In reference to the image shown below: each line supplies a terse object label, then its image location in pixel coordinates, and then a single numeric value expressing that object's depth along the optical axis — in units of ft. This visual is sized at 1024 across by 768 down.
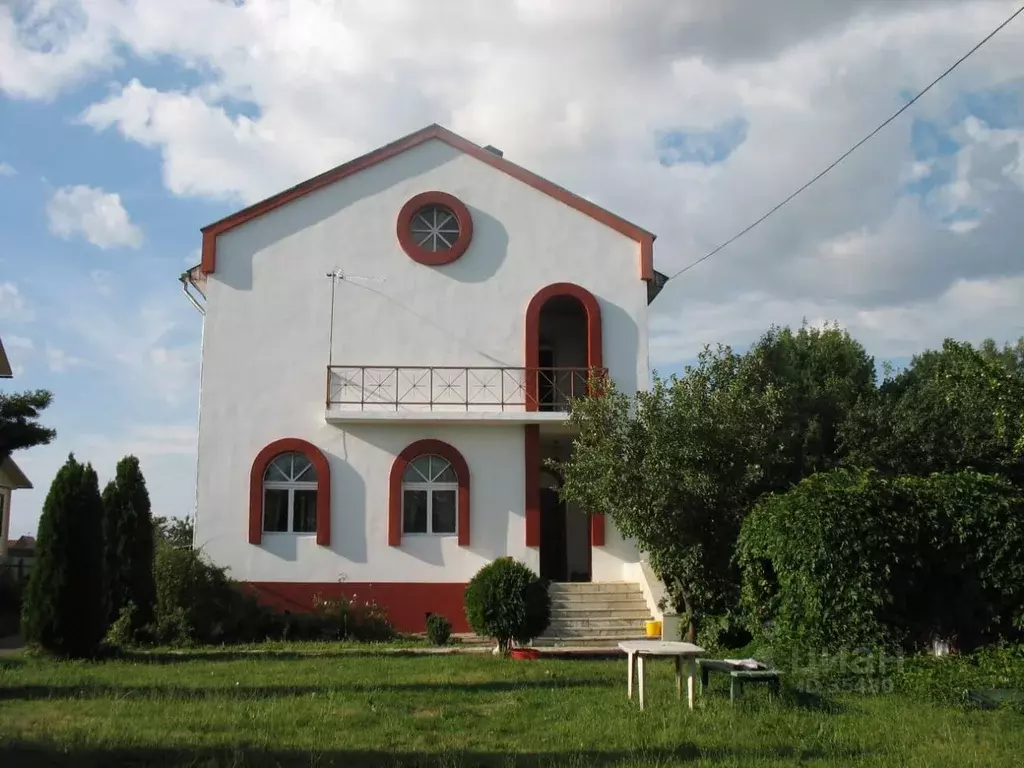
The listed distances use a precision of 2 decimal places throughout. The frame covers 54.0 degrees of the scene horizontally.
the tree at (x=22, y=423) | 67.97
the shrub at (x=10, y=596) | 75.44
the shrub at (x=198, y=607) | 56.39
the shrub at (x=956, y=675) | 34.55
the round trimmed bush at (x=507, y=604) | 50.70
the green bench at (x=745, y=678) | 33.42
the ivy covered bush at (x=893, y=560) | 39.63
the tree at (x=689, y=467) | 50.21
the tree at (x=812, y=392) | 57.88
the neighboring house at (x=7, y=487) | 92.27
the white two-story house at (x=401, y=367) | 64.54
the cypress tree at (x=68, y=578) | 45.75
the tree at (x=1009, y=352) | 105.70
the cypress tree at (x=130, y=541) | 57.93
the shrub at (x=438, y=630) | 56.49
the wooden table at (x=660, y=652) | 32.55
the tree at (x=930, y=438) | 60.75
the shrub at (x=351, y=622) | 59.52
